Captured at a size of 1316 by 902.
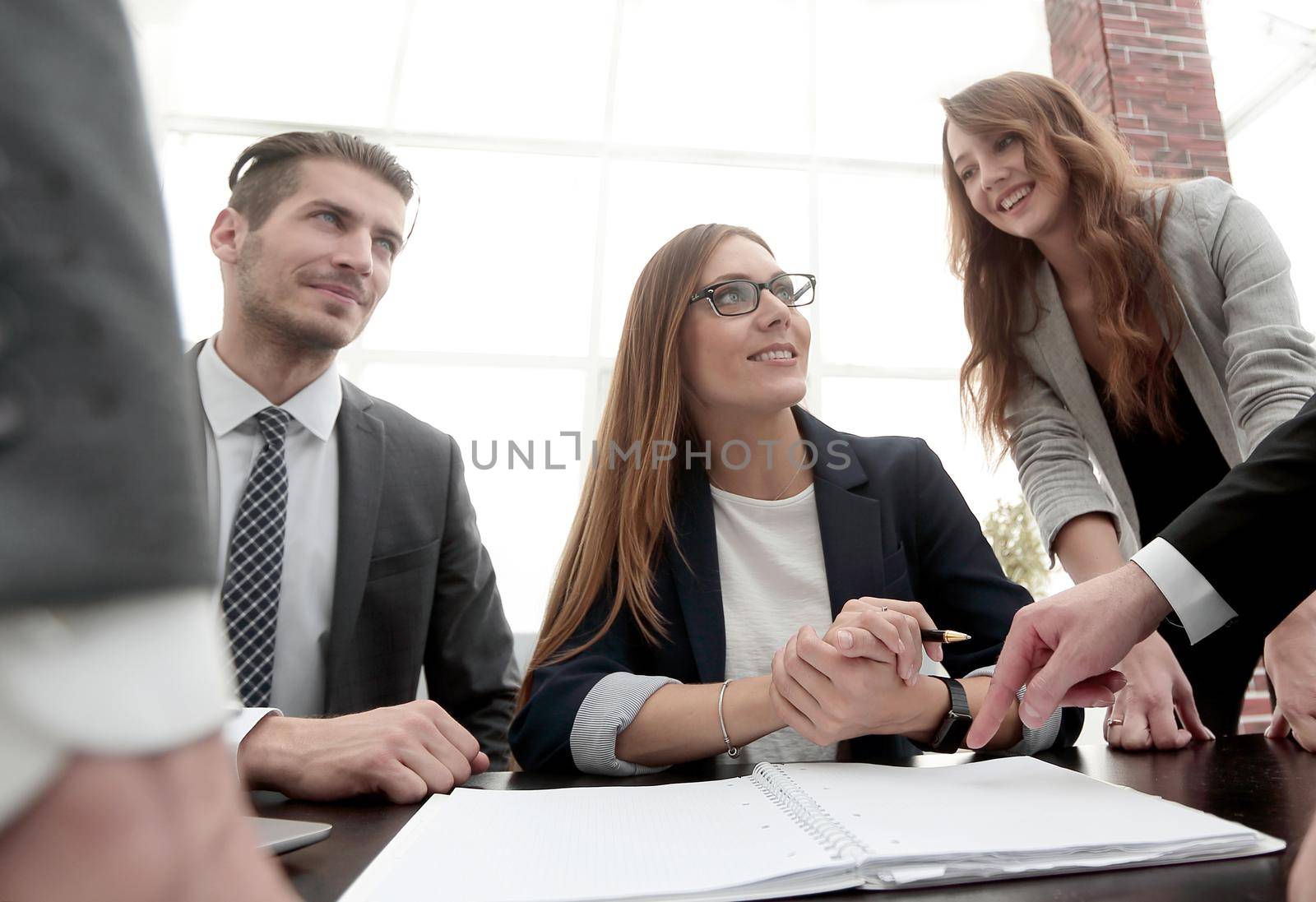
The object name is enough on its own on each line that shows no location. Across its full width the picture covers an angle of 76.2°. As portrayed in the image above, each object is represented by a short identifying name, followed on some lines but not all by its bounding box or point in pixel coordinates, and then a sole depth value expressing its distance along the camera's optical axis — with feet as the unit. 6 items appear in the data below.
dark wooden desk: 1.69
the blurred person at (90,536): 0.58
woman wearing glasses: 3.63
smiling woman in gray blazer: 5.06
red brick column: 12.15
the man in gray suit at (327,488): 4.91
